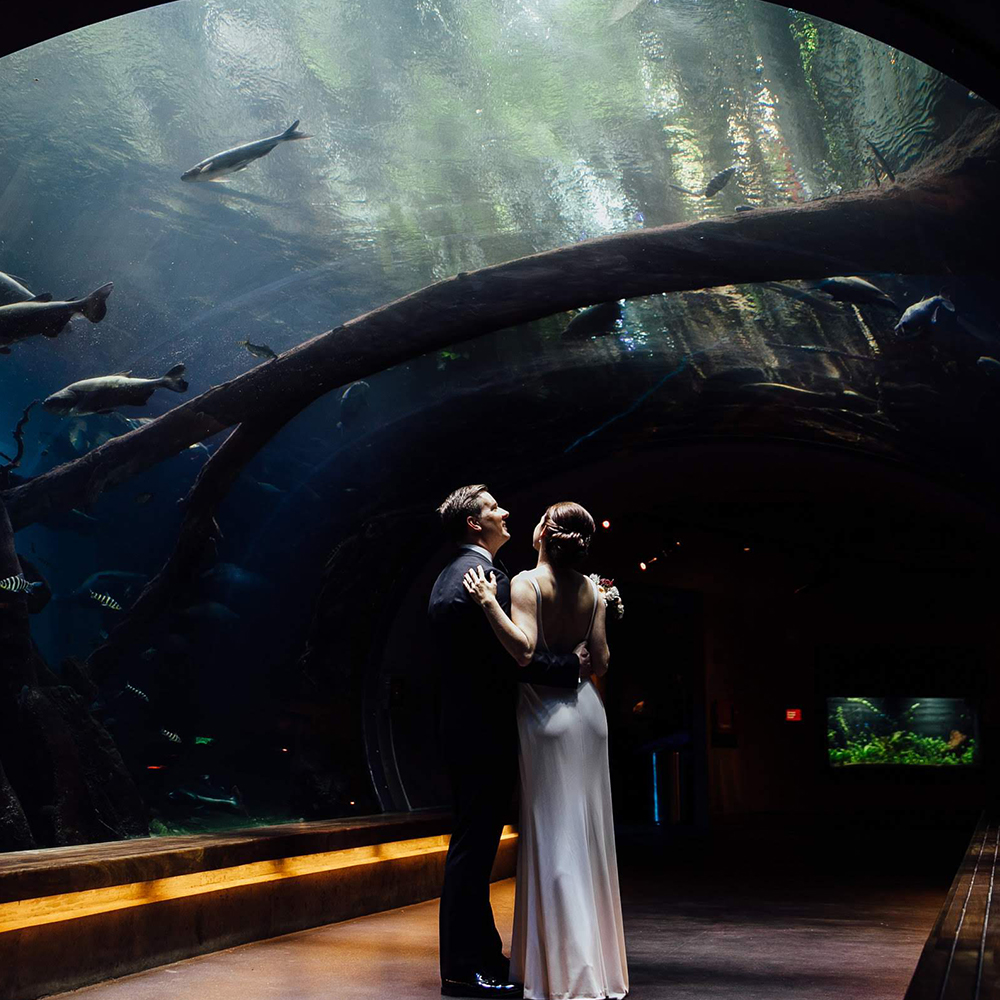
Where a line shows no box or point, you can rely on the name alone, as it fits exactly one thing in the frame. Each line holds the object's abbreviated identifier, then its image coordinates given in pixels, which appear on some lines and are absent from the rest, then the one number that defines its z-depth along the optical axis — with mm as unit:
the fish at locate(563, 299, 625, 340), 8572
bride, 3729
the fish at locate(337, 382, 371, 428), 9289
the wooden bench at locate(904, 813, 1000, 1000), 2949
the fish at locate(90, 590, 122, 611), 9181
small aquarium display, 18156
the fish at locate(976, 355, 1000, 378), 8047
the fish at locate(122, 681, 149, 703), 9664
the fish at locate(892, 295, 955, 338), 7637
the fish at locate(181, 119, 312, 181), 6949
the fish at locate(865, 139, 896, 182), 6445
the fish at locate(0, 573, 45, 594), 8344
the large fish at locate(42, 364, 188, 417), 8273
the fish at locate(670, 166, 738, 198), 6957
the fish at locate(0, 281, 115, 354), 7672
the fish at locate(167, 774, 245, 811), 10062
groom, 3973
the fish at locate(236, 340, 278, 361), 8594
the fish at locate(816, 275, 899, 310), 7816
